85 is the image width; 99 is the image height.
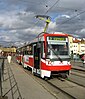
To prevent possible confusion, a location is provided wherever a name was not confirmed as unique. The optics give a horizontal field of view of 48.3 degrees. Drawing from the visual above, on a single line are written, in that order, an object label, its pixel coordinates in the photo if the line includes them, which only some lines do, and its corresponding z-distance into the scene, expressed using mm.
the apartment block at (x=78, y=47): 49386
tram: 6179
